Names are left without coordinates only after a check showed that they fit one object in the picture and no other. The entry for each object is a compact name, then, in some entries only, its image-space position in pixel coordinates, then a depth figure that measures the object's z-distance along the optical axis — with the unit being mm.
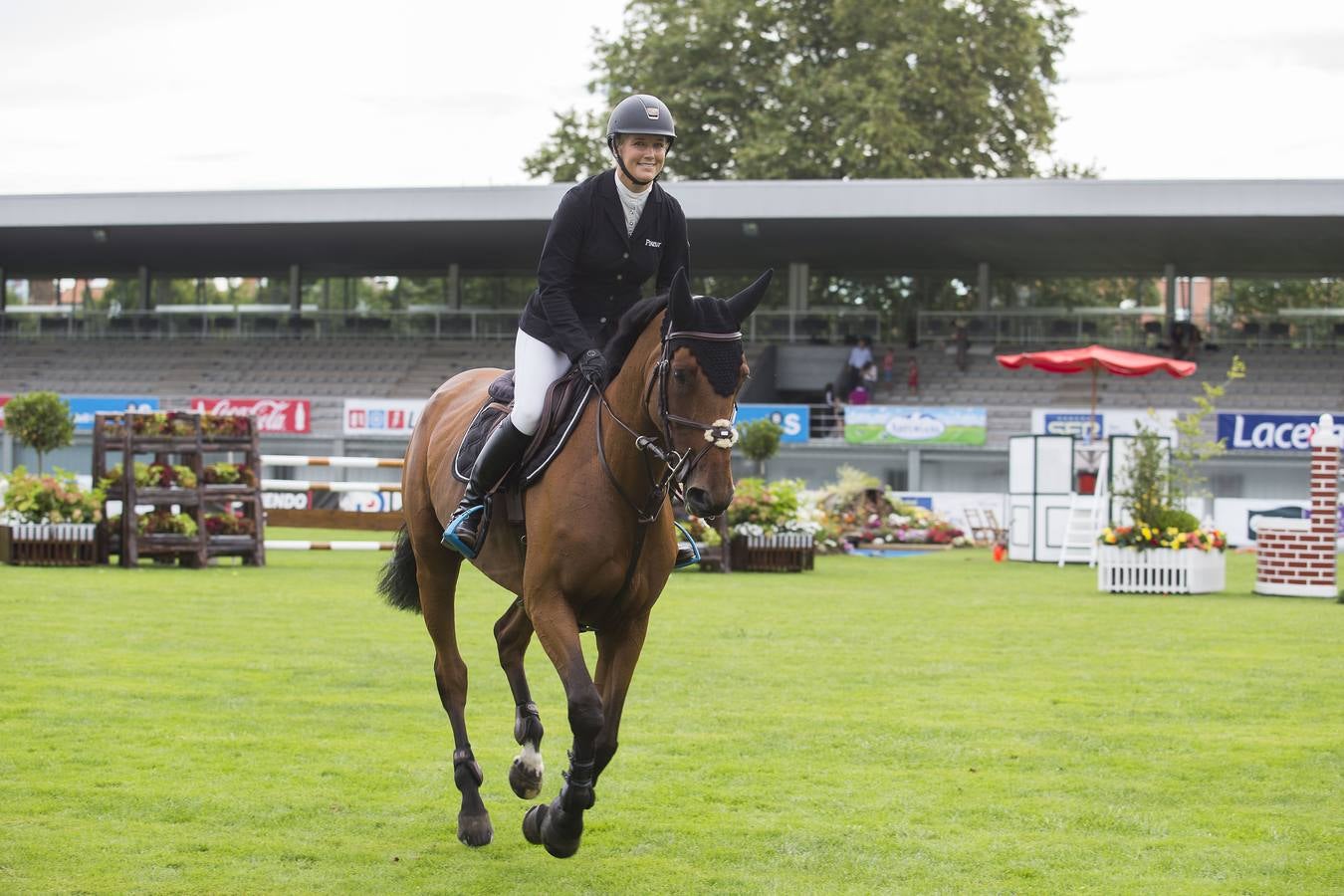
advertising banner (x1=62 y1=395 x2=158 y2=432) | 37906
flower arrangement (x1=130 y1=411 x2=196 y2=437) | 18828
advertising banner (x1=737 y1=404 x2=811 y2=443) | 35094
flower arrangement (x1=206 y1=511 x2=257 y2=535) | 19547
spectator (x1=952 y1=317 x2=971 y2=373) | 40469
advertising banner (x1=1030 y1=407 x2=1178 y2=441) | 30844
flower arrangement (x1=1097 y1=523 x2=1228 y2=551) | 18828
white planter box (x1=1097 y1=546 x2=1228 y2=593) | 18781
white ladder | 24672
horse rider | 6195
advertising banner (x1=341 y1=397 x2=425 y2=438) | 36781
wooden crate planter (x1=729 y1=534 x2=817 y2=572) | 21062
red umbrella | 26391
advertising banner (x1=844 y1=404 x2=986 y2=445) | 33969
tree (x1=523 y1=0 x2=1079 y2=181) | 45469
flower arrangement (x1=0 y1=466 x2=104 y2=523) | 18656
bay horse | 5465
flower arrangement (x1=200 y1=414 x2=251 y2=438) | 19125
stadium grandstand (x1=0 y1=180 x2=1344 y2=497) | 36781
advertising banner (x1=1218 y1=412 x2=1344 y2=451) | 31375
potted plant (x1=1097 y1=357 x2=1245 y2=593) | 18781
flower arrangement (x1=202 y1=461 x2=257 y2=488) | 19219
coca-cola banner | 38219
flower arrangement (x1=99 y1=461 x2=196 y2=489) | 18625
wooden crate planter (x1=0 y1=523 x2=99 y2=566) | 18641
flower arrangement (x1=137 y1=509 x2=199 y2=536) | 18844
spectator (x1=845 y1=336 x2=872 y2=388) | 39750
